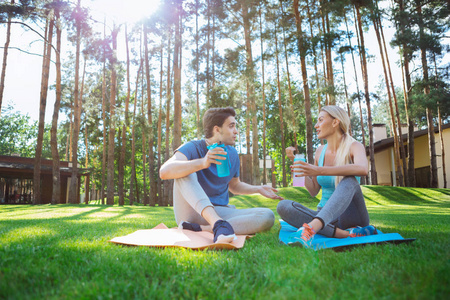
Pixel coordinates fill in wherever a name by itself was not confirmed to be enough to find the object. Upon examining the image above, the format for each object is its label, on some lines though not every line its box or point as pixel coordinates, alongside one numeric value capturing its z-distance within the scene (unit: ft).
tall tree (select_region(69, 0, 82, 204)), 51.24
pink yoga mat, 7.54
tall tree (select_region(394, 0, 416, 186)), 52.60
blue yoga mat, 7.32
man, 9.16
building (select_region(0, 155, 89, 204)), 72.23
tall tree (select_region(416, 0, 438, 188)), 53.16
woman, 8.27
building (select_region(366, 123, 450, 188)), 66.59
